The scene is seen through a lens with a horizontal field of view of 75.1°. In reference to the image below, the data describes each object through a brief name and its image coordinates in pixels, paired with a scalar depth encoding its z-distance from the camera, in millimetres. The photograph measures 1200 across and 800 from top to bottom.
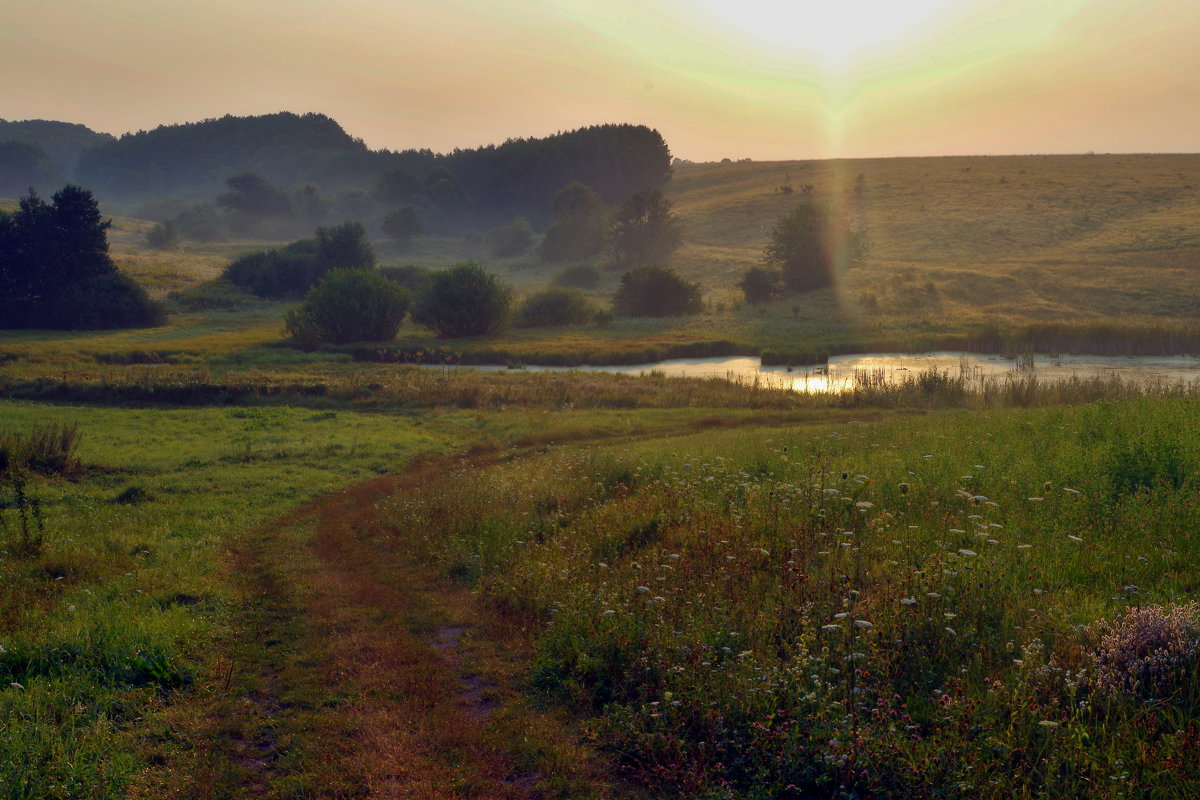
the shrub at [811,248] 80312
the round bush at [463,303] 61312
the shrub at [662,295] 74812
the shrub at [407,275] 88662
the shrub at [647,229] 108000
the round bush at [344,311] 56656
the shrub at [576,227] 122250
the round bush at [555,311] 70875
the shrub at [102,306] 61531
